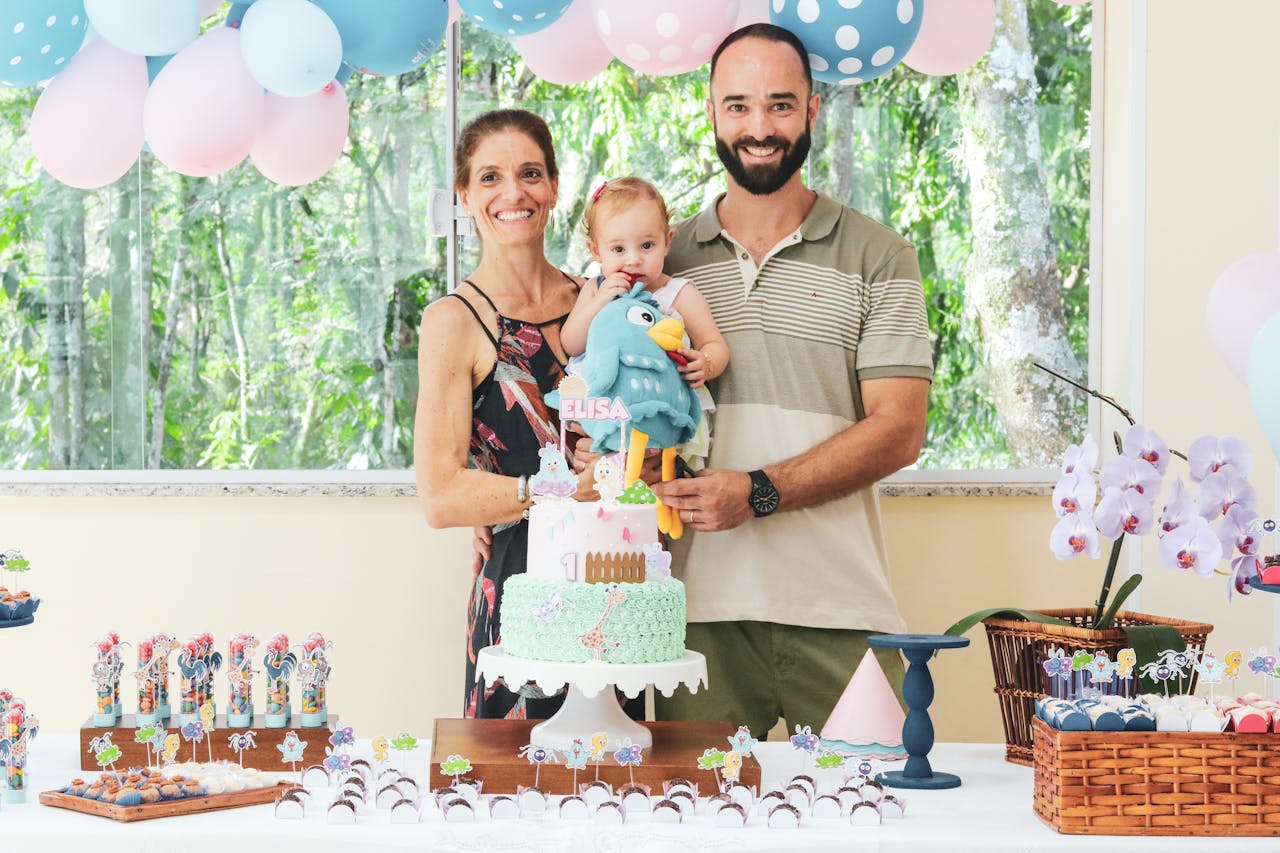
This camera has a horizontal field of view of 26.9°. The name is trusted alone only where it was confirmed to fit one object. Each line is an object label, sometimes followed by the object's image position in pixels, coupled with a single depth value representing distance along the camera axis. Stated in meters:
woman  3.65
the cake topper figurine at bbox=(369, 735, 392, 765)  3.15
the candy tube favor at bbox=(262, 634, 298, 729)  3.33
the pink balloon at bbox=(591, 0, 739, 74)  3.61
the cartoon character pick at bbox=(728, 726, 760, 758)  3.16
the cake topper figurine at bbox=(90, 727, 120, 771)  3.12
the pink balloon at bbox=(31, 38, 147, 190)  3.67
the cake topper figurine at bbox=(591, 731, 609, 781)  3.09
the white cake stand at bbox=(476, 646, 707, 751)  3.15
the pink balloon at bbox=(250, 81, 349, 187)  3.77
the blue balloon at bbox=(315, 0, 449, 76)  3.61
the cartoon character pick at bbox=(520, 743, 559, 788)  3.11
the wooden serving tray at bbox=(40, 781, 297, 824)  3.03
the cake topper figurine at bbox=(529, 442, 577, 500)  3.28
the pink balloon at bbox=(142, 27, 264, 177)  3.60
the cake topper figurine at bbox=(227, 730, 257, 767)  3.24
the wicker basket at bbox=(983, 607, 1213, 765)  3.26
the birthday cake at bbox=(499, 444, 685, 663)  3.17
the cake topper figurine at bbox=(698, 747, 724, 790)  3.08
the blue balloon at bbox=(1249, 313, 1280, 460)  3.03
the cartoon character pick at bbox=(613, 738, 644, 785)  3.09
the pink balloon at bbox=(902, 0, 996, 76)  3.84
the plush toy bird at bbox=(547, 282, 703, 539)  3.51
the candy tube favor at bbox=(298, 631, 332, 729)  3.33
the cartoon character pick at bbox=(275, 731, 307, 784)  3.17
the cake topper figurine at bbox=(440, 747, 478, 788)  3.08
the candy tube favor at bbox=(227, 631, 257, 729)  3.32
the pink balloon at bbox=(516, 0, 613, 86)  3.84
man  3.74
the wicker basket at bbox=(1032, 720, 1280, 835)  2.98
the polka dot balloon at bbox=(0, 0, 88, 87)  3.55
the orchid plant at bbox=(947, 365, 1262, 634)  3.16
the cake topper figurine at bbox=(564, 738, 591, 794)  3.08
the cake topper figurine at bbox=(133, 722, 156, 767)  3.19
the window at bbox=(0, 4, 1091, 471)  4.41
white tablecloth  2.97
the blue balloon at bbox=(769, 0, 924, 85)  3.62
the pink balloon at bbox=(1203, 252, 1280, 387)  3.27
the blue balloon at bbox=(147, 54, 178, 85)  3.75
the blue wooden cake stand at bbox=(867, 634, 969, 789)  3.19
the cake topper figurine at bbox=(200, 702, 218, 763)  3.28
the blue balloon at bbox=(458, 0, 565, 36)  3.56
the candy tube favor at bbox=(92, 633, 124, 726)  3.35
